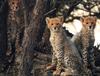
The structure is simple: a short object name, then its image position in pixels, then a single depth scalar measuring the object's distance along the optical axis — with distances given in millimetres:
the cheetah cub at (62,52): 16869
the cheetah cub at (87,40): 16842
